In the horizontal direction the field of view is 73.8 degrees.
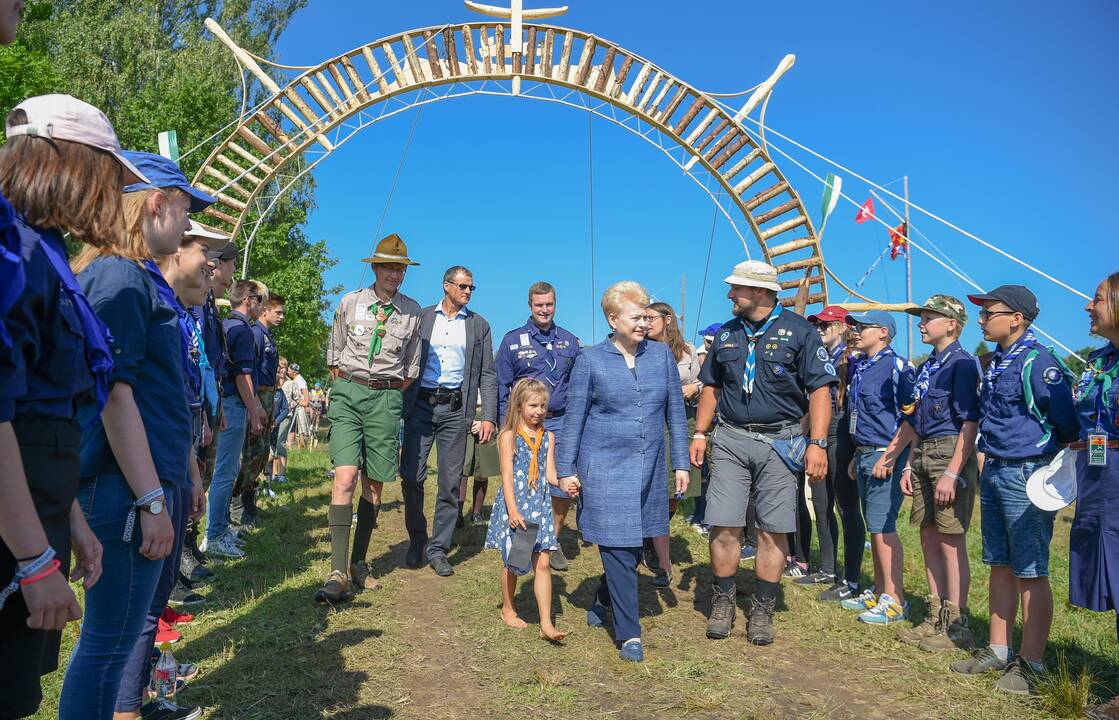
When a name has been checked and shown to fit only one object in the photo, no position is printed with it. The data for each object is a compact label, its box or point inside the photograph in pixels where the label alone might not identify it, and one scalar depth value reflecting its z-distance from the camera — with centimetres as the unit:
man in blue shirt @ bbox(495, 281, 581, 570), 671
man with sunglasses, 626
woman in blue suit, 439
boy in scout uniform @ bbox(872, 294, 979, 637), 459
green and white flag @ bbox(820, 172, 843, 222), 1016
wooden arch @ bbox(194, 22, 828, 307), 923
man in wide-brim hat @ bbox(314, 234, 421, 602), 532
